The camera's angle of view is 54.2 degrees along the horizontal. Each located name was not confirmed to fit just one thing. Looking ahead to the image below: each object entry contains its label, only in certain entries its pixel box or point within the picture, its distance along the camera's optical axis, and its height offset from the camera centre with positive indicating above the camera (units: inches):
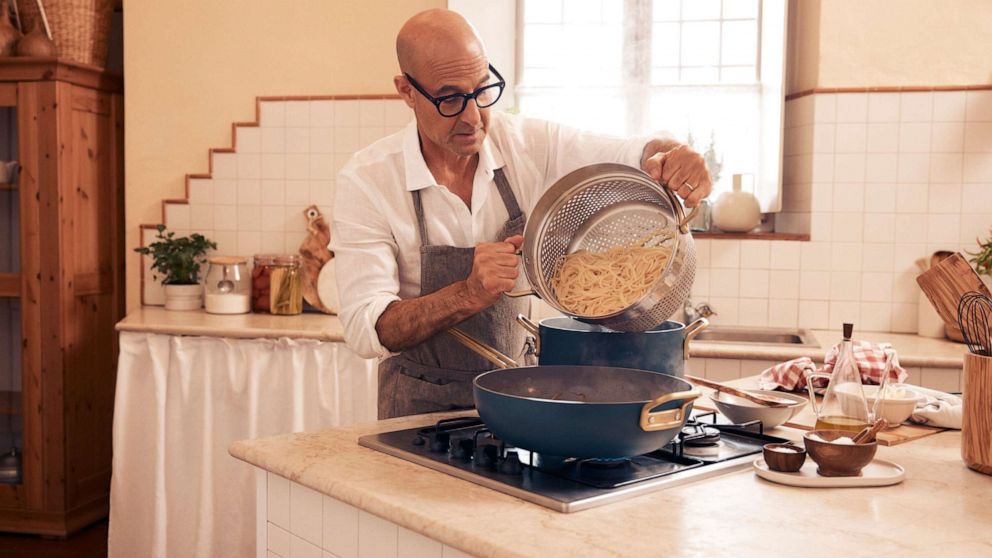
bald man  76.3 +2.1
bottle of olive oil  66.7 -11.4
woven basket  155.6 +32.6
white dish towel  72.9 -13.3
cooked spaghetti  66.4 -3.2
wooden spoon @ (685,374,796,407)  73.0 -12.4
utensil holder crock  59.3 -10.8
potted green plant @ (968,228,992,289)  128.6 -2.9
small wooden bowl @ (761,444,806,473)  58.0 -13.4
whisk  59.4 -5.2
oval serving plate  56.4 -14.3
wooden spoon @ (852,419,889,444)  59.7 -12.3
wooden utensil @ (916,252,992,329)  70.2 -3.4
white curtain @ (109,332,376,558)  137.6 -27.5
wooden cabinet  152.0 -10.5
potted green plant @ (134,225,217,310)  157.6 -6.7
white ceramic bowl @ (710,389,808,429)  71.9 -13.2
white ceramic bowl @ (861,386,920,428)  72.9 -12.9
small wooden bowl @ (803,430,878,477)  57.5 -13.2
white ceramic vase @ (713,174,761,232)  149.5 +3.4
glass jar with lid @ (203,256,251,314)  153.6 -9.4
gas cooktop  54.0 -14.2
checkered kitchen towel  86.4 -12.1
